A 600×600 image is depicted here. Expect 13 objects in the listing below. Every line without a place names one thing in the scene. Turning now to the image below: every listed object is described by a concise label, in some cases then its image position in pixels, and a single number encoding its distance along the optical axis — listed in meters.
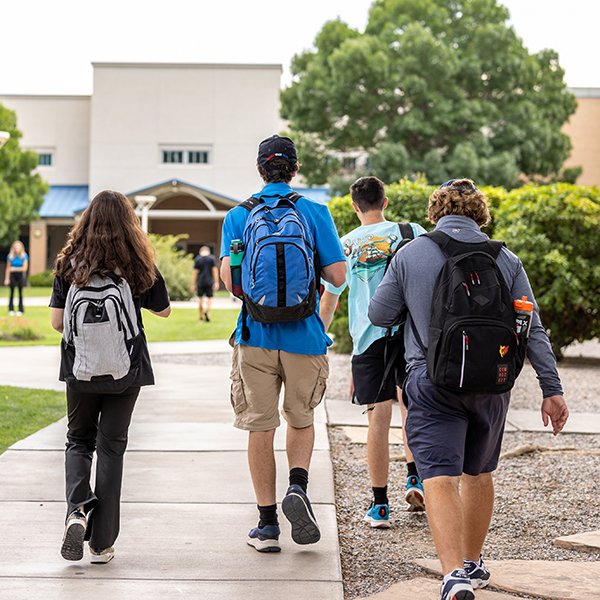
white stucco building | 51.62
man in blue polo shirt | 4.89
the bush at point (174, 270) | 35.91
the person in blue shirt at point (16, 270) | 24.23
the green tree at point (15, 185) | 47.47
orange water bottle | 4.16
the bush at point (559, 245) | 14.62
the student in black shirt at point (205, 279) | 24.28
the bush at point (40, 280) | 48.82
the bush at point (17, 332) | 19.25
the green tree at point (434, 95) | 40.56
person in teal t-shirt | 5.65
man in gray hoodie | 4.06
